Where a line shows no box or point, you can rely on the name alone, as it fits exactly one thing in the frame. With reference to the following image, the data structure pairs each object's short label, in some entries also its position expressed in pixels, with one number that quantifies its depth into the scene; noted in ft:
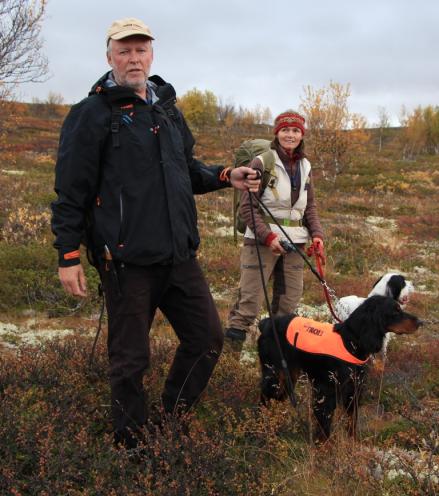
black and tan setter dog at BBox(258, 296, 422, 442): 10.35
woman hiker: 12.98
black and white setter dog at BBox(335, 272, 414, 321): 15.66
